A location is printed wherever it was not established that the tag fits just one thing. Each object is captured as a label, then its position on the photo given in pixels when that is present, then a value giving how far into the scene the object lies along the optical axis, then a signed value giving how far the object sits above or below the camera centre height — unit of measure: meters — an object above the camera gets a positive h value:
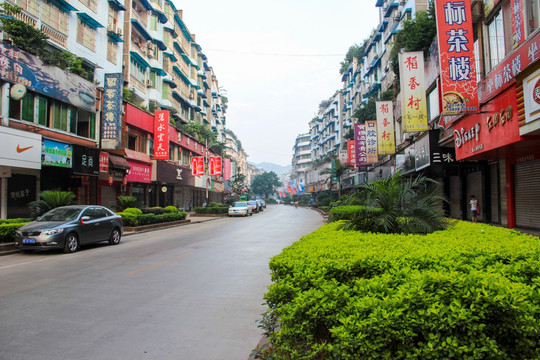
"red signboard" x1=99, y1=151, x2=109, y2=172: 23.05 +2.47
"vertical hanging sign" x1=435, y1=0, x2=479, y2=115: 12.90 +4.96
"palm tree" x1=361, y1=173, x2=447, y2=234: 6.30 -0.17
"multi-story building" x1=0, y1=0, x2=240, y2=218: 17.20 +5.66
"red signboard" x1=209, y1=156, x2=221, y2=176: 49.44 +4.62
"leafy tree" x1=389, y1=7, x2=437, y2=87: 22.22 +10.32
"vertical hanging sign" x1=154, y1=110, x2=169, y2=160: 31.86 +5.69
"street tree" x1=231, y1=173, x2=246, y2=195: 74.68 +3.09
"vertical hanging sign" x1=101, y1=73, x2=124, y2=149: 23.56 +5.65
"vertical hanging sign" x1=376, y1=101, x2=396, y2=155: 27.42 +5.25
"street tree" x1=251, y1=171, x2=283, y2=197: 125.00 +5.02
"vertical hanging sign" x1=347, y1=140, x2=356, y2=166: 37.40 +4.71
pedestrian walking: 17.86 -0.54
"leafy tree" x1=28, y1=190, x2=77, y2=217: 15.07 -0.07
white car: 38.95 -1.11
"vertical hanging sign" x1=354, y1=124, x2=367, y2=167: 32.31 +4.95
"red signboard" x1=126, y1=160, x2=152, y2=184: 27.89 +2.21
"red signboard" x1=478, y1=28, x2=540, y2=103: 10.38 +4.18
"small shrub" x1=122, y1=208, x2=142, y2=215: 21.76 -0.67
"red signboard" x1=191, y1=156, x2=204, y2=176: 42.28 +3.87
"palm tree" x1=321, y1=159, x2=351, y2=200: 46.25 +3.78
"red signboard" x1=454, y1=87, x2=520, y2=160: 11.62 +2.54
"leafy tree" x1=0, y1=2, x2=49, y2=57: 16.95 +8.17
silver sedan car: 11.18 -0.96
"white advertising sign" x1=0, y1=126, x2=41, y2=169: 15.65 +2.34
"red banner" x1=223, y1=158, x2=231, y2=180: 63.75 +5.49
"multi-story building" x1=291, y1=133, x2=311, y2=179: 121.00 +14.95
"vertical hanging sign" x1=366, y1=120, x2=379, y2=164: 30.02 +4.54
